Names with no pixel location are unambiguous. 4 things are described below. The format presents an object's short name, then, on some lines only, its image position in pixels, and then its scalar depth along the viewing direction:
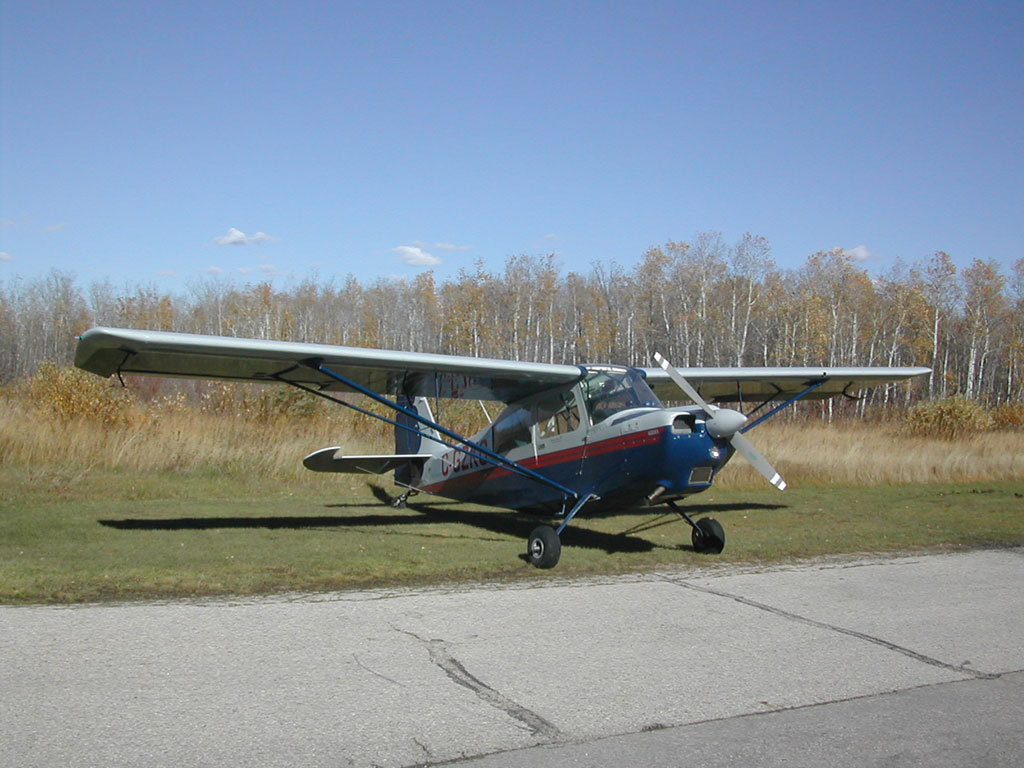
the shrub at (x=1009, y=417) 32.44
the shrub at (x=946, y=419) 27.27
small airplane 9.51
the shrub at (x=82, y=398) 19.03
